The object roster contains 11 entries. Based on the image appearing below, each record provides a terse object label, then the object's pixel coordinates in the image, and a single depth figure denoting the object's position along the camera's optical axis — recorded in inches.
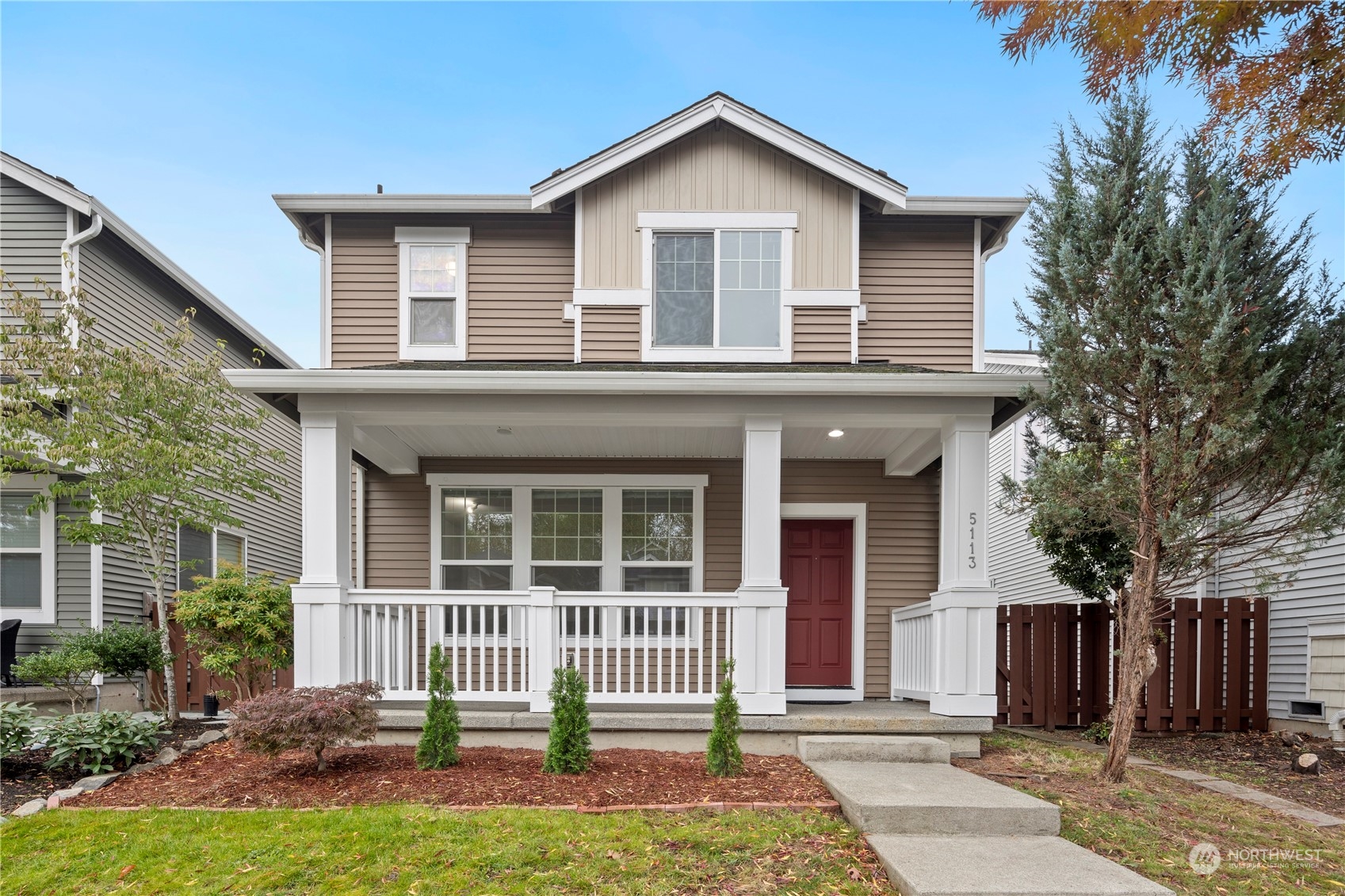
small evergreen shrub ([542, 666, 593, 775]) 213.8
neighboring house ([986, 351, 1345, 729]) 313.9
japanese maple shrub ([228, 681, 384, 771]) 205.6
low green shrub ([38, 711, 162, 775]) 225.1
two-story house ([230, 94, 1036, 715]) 324.8
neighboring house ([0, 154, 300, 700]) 349.7
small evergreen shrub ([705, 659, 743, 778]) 212.8
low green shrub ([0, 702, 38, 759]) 228.5
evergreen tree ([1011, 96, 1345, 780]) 201.8
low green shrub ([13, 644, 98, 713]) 300.4
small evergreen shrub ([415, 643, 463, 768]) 218.8
